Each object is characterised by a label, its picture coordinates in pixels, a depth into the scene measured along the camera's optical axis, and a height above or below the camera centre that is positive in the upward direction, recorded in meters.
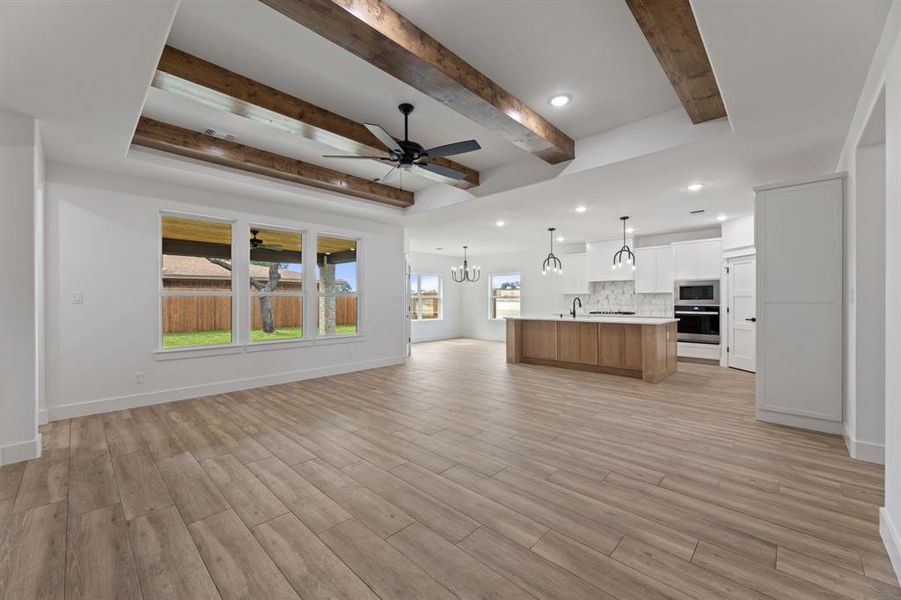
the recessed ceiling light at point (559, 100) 3.35 +1.78
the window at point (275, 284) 5.67 +0.25
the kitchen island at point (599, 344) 5.72 -0.77
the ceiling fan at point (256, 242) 5.66 +0.87
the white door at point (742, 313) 6.29 -0.28
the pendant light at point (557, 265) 7.82 +0.72
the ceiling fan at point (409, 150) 3.30 +1.38
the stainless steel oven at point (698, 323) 7.20 -0.50
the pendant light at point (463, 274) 12.27 +0.83
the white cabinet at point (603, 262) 8.52 +0.85
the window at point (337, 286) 6.48 +0.25
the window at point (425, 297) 11.52 +0.07
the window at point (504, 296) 11.58 +0.09
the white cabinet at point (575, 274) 9.28 +0.61
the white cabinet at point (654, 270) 7.84 +0.59
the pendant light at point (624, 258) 7.11 +0.83
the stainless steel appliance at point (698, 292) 7.20 +0.11
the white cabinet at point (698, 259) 7.14 +0.75
